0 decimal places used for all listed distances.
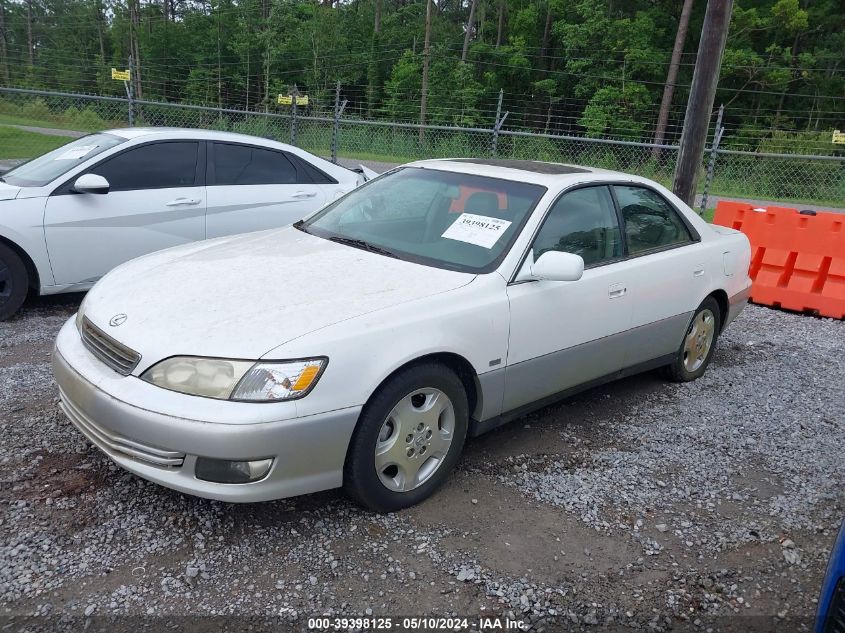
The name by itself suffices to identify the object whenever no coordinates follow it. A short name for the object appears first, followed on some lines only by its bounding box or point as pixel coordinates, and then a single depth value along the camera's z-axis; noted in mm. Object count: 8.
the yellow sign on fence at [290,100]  14406
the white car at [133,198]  5207
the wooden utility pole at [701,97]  6922
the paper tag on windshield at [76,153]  5630
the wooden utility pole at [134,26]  47919
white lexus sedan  2648
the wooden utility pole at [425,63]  34594
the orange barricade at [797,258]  7020
